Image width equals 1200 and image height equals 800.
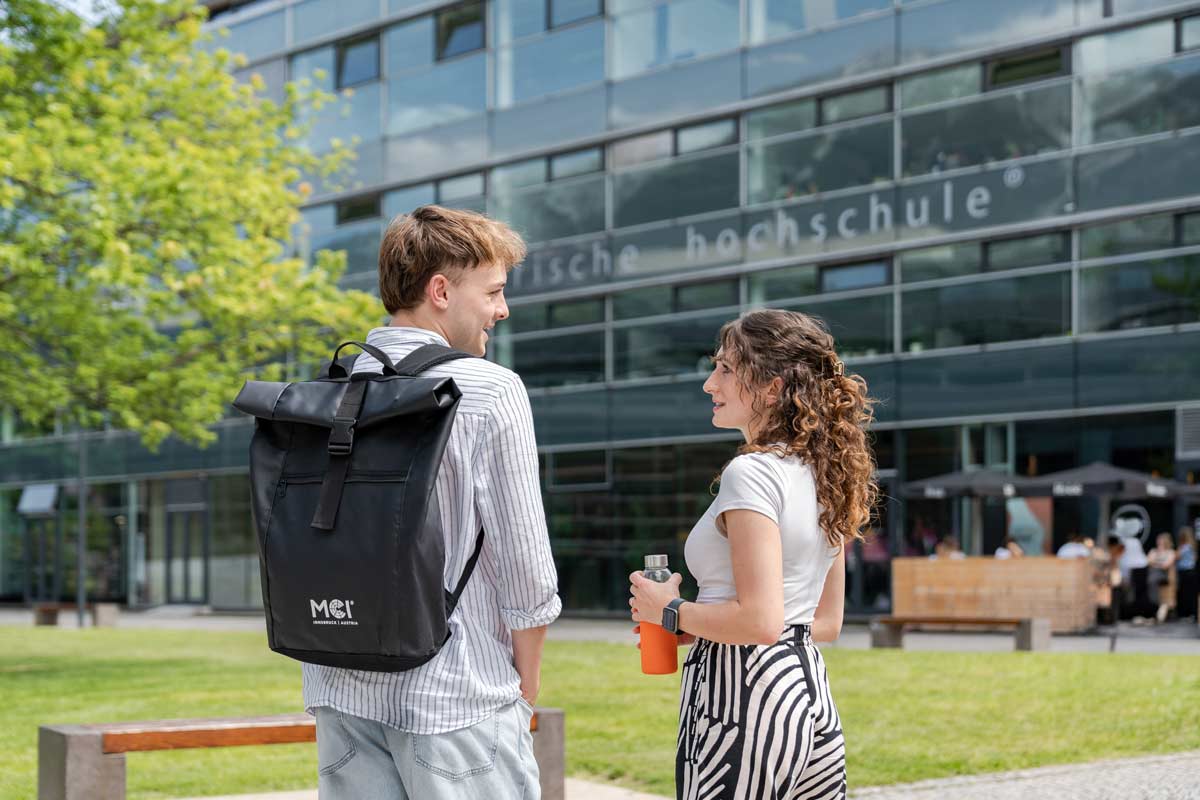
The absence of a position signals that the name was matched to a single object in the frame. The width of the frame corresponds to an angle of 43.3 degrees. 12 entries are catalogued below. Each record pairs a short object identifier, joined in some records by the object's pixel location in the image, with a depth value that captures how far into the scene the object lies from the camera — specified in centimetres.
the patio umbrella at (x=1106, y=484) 2072
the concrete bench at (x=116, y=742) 612
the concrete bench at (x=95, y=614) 2858
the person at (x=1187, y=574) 2142
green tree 1450
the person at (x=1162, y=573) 2152
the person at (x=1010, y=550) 2178
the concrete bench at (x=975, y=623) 1681
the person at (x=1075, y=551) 2116
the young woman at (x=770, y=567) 295
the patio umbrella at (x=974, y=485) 2195
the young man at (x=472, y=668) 247
